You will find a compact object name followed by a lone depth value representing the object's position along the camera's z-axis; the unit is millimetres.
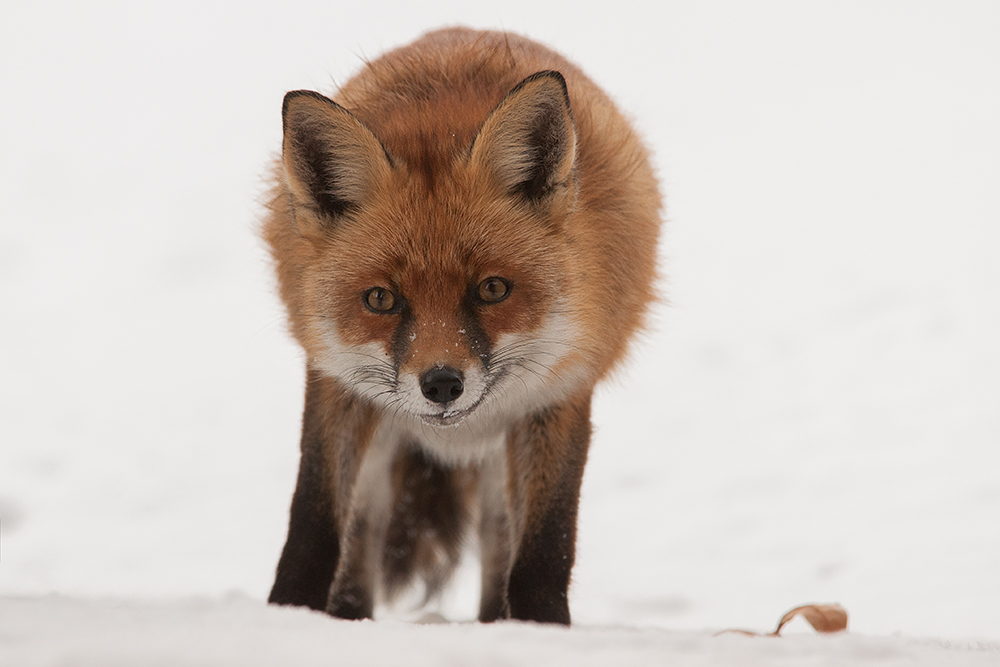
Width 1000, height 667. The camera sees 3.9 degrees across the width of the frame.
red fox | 7863
